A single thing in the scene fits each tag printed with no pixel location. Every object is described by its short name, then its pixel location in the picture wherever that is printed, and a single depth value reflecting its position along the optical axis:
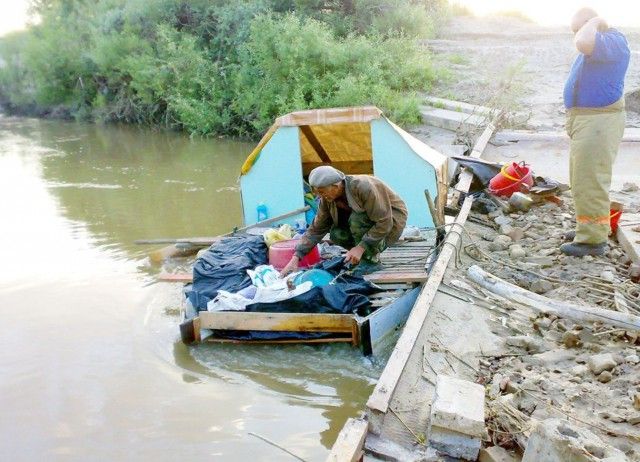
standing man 4.82
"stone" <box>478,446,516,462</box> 2.82
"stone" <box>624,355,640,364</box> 3.72
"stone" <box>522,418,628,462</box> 2.38
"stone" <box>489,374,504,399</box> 3.45
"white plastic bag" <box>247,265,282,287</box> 5.49
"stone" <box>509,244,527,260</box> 5.84
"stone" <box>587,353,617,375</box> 3.65
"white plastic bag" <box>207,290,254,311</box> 5.24
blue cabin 6.72
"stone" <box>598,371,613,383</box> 3.57
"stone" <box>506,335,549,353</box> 4.05
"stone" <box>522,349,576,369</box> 3.88
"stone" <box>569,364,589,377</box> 3.71
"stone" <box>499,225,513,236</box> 6.54
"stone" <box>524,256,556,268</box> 5.49
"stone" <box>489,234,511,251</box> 6.16
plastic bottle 7.41
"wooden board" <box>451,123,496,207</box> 7.96
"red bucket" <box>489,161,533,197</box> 7.82
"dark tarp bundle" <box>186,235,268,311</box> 5.53
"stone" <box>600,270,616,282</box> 4.88
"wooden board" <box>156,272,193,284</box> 6.00
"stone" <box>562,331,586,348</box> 4.08
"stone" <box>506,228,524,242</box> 6.44
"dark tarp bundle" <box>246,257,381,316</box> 5.11
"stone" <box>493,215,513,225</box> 6.99
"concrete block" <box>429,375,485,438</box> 2.82
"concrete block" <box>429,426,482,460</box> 2.86
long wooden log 4.06
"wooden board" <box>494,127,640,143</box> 11.17
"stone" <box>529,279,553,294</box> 4.98
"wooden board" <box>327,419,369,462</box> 2.69
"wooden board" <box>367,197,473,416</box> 3.15
